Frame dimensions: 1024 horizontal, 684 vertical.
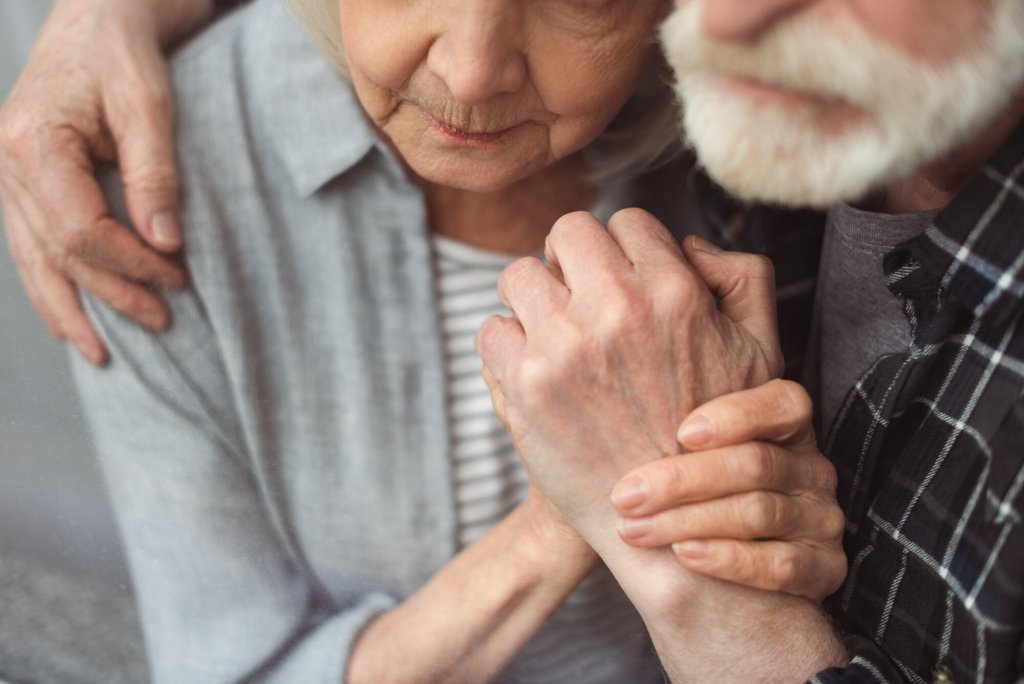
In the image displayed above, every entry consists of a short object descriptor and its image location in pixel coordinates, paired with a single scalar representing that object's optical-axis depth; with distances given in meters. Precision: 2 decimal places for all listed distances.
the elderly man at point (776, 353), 0.70
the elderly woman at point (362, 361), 0.86
